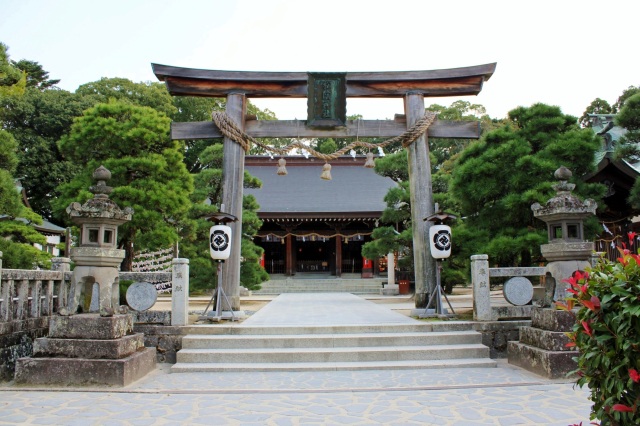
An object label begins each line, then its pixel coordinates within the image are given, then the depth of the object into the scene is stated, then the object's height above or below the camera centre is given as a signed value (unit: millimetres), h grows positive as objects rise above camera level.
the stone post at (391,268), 20478 +179
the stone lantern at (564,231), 6434 +593
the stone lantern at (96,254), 6254 +249
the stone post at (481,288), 7761 -271
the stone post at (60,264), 7984 +141
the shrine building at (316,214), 24125 +2925
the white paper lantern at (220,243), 8367 +527
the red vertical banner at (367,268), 24823 +219
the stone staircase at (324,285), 22172 -645
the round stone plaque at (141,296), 7410 -383
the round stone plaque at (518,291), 7746 -318
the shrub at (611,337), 2342 -352
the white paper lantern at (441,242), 8484 +554
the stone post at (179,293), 7465 -342
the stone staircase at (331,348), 6504 -1141
